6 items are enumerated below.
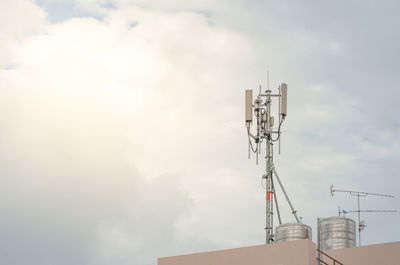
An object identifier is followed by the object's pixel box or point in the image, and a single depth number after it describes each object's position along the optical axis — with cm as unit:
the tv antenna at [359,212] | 3116
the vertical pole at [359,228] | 3098
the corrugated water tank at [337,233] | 2830
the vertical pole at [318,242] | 2885
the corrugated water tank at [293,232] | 2545
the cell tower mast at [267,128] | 3048
